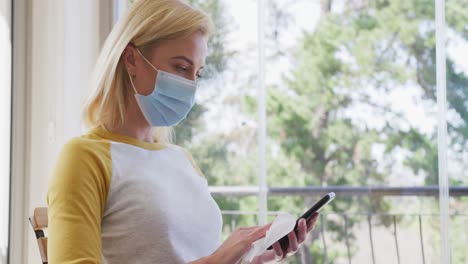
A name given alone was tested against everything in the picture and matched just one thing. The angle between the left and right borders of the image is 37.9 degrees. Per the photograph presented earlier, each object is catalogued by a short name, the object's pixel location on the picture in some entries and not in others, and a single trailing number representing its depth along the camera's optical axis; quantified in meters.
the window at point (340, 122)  2.18
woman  1.33
